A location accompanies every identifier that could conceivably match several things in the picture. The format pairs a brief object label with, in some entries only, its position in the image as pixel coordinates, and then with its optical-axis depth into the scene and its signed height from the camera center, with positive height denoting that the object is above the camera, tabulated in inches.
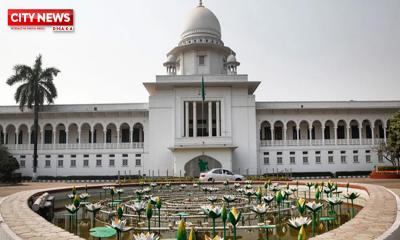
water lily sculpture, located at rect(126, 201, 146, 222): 335.5 -47.7
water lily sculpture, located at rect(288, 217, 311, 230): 219.6 -41.7
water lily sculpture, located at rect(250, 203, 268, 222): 284.8 -43.8
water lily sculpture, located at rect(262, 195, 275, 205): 380.5 -48.0
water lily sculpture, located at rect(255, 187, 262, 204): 427.2 -48.1
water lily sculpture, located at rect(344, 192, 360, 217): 395.8 -48.0
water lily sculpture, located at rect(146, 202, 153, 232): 291.8 -44.8
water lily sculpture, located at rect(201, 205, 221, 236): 268.3 -42.5
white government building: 1398.9 +94.3
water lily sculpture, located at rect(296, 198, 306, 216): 298.2 -42.8
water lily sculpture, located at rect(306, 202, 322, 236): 290.0 -43.2
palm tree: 1395.2 +252.1
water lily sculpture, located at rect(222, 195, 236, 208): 390.5 -47.8
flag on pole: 1314.0 +214.5
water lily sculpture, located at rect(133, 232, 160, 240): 176.1 -39.2
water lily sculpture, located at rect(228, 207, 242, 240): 231.3 -40.2
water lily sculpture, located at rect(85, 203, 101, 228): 345.4 -49.3
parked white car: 1014.5 -64.2
